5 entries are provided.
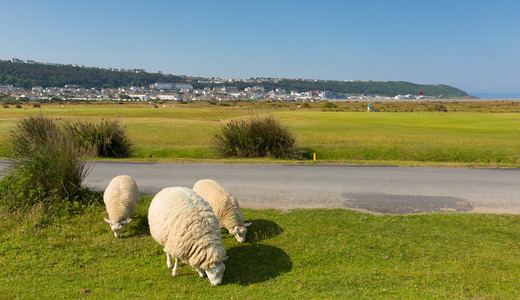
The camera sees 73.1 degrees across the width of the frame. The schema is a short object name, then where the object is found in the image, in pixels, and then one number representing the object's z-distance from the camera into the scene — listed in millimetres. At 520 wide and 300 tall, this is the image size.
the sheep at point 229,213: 7652
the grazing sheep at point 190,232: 5879
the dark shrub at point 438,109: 68938
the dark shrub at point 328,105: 77350
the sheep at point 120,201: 7867
